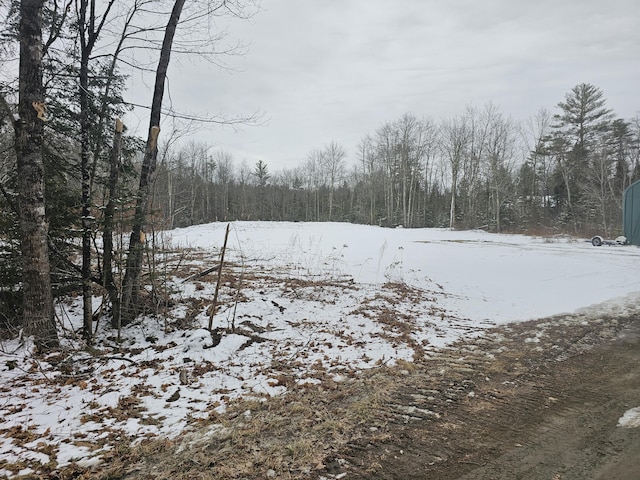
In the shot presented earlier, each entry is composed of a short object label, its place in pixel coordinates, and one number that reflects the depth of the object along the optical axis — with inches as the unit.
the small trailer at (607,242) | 796.0
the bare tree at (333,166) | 2218.3
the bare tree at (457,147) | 1603.1
